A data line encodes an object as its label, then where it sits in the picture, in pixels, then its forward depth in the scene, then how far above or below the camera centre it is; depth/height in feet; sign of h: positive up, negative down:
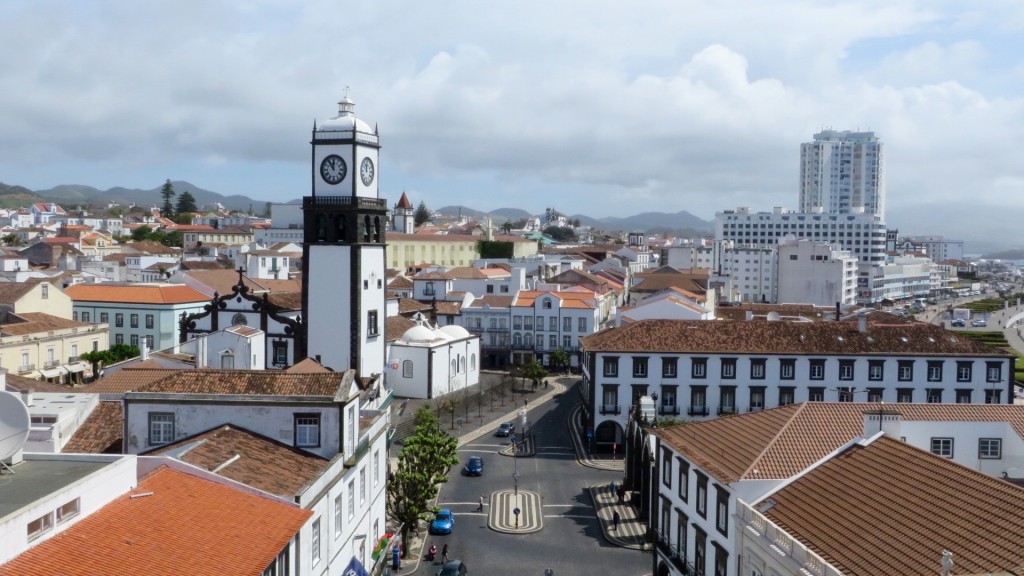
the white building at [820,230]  609.42 +14.99
